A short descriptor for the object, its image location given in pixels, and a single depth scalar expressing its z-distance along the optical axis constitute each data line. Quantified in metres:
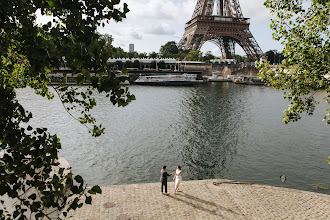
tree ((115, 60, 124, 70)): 98.34
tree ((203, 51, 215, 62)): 119.56
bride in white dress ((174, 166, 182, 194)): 12.67
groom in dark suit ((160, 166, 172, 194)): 12.48
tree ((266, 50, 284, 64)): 131.91
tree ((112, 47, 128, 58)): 110.82
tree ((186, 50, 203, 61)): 105.19
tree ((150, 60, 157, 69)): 101.62
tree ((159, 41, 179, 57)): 126.31
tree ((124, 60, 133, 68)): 99.00
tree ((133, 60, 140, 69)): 100.40
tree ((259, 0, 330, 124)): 8.95
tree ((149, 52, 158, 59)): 113.50
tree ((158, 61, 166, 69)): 102.18
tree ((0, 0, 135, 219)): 3.72
